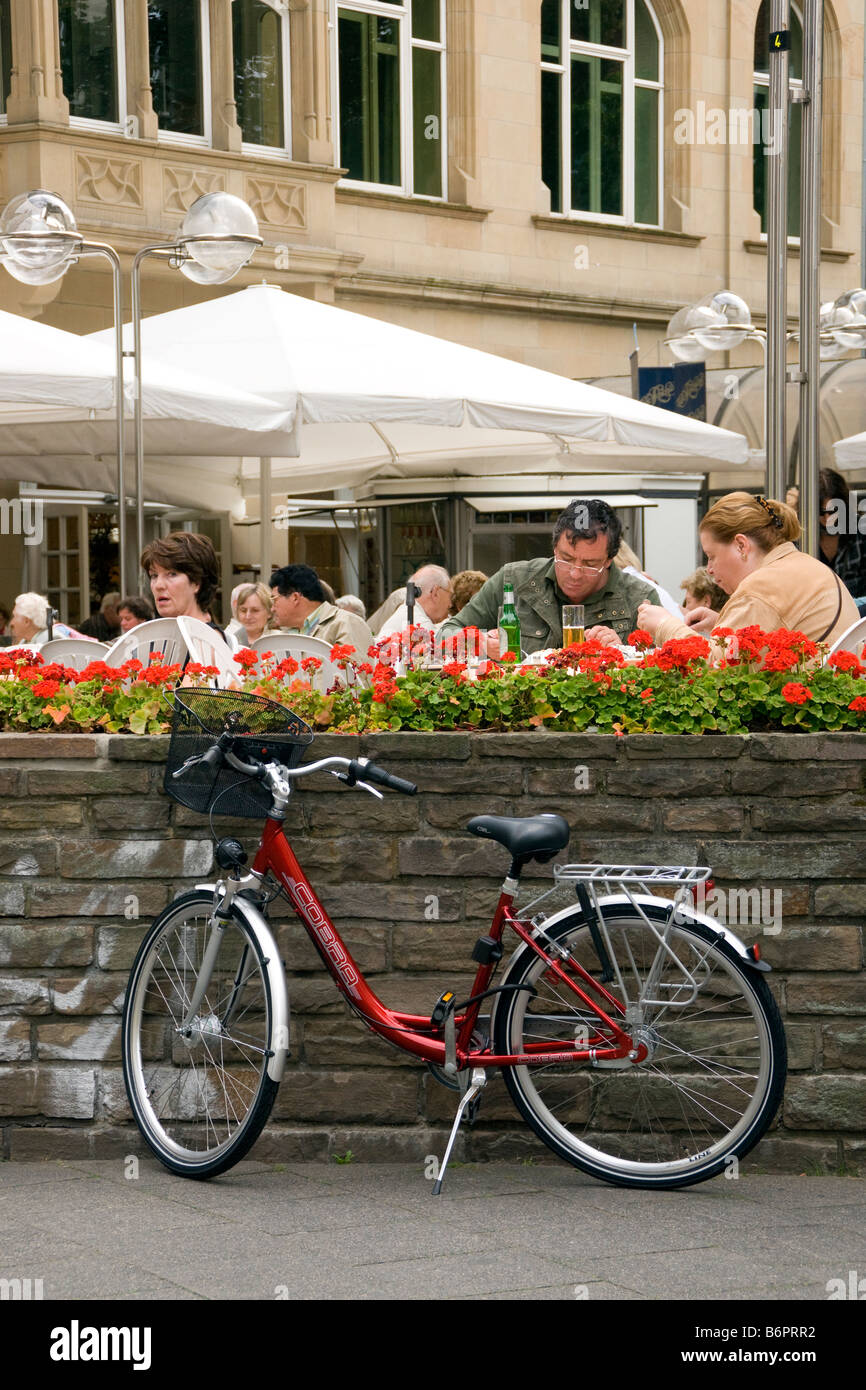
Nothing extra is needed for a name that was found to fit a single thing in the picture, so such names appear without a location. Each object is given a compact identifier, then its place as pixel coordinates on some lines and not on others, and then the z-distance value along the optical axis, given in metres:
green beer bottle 6.48
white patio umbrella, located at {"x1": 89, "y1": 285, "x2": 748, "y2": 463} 9.86
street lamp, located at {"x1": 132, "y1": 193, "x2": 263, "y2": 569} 10.20
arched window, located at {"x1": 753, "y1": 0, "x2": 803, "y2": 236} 26.28
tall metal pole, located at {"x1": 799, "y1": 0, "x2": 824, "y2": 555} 8.66
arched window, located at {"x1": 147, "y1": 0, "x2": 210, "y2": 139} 19.38
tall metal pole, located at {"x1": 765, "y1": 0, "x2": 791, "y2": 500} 8.94
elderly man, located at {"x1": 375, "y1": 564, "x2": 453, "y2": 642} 10.48
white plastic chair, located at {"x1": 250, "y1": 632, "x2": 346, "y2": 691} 8.09
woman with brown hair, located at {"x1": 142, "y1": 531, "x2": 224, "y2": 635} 7.75
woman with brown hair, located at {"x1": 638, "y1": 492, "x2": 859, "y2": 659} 5.95
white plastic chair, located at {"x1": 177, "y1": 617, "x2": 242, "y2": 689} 6.89
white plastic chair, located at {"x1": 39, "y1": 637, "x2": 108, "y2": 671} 8.43
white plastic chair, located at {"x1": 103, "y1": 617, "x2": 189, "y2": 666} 7.06
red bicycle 4.74
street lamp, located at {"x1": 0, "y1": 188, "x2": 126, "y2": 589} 9.98
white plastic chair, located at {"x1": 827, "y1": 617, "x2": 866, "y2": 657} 5.83
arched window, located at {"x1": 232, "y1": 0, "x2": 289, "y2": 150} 20.19
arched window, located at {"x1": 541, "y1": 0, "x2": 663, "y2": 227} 24.19
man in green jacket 6.72
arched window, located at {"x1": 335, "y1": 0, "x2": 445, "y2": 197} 21.78
